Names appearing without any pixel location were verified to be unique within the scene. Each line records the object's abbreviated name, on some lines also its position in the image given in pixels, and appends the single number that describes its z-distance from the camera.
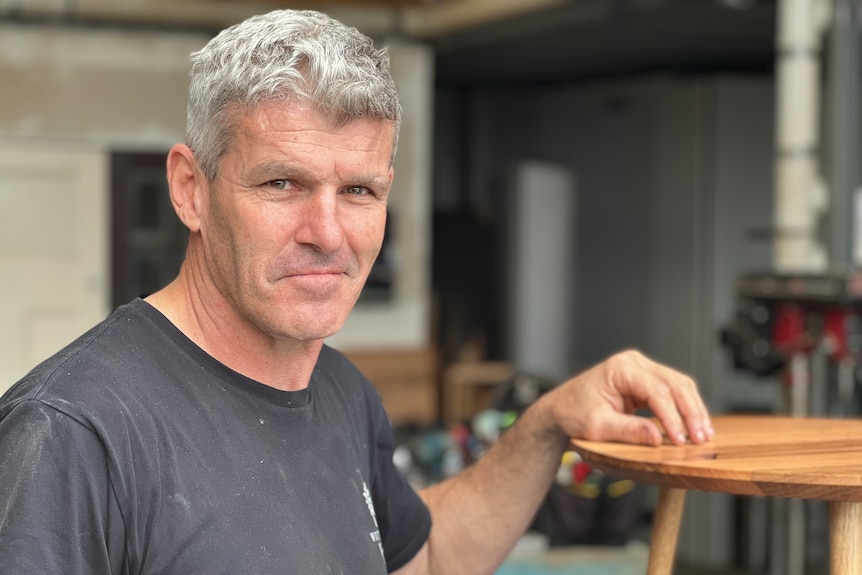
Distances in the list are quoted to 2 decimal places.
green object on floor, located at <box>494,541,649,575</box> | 2.76
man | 1.32
